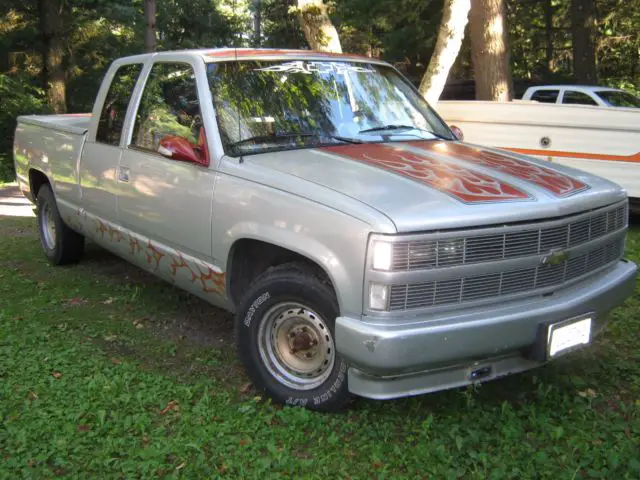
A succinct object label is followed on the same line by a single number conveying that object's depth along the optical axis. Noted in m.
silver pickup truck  3.14
